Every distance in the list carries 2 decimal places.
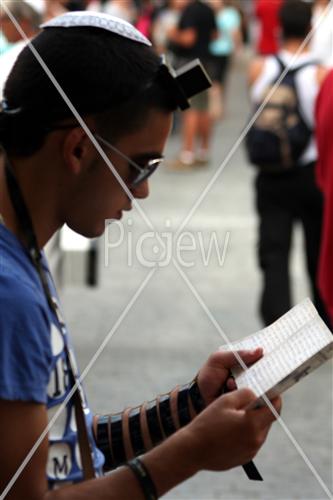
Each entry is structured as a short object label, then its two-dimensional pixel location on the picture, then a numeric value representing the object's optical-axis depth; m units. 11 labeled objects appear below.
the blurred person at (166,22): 13.82
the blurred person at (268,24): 13.41
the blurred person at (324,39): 8.39
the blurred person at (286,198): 8.00
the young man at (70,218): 2.46
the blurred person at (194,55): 13.52
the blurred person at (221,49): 16.61
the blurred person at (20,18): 7.20
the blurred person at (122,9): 11.48
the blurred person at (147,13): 14.95
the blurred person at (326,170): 6.05
